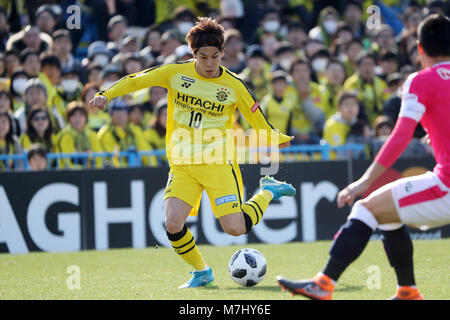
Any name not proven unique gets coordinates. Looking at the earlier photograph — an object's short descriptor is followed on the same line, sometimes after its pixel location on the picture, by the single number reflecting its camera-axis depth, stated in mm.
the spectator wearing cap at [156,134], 13422
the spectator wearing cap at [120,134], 13344
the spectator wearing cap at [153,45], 15812
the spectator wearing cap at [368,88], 14688
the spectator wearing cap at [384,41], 16625
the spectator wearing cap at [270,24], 16859
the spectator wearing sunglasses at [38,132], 12836
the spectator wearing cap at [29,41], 14797
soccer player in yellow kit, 8023
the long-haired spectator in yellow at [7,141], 12728
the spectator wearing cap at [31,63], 13961
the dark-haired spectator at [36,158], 12469
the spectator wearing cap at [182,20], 16234
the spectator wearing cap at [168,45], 15195
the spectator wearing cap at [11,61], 14430
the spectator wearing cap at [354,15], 17203
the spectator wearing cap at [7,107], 13148
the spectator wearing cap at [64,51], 14531
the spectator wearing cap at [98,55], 15336
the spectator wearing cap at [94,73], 14289
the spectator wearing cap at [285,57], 15391
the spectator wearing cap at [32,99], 13188
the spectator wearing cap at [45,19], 15352
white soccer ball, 7965
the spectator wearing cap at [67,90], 14039
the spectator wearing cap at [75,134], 12984
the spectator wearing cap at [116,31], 15859
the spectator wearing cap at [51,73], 14086
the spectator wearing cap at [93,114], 13672
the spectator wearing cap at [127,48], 15039
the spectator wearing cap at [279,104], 13734
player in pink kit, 5613
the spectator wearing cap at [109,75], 14055
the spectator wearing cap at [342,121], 13562
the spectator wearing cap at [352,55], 15466
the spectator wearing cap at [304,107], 14125
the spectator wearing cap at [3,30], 15078
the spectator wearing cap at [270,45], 16078
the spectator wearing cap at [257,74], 14578
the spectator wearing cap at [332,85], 14641
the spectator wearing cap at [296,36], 16594
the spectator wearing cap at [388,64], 15734
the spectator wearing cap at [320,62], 15500
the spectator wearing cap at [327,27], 16984
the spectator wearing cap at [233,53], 14633
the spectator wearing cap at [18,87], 13908
